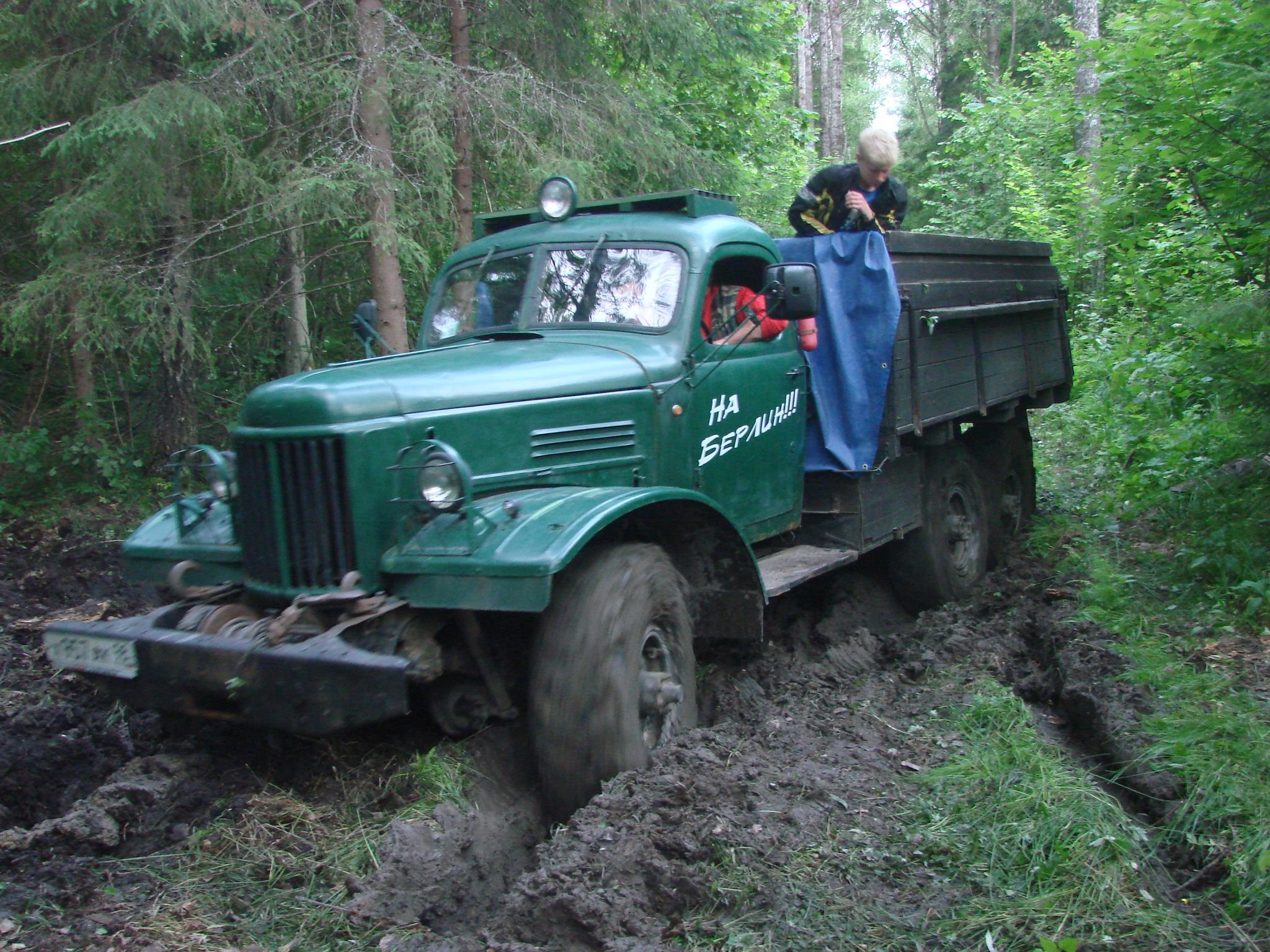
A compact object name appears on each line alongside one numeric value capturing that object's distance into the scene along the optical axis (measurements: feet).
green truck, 11.37
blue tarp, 18.49
